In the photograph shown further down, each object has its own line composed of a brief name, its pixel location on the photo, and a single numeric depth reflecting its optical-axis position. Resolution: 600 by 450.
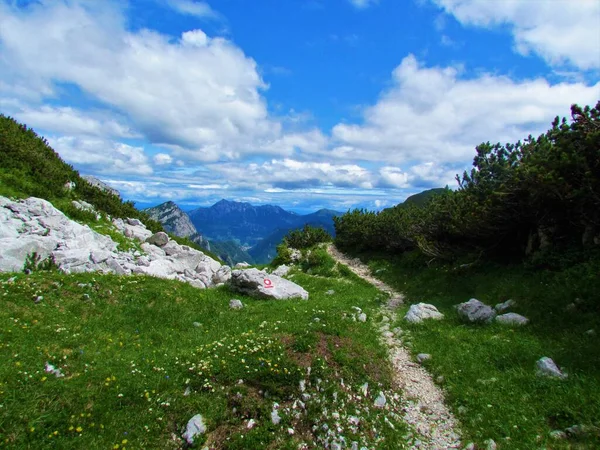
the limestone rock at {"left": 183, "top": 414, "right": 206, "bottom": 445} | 7.24
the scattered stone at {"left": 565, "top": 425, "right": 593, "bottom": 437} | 7.05
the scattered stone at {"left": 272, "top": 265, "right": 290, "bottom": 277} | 29.58
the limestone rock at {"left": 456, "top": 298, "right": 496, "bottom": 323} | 13.84
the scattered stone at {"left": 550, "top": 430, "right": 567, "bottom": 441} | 7.14
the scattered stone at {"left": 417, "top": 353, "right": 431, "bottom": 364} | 11.29
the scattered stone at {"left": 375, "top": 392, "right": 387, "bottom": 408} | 8.79
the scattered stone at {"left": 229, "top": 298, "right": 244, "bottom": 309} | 16.47
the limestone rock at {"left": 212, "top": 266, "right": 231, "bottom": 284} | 22.28
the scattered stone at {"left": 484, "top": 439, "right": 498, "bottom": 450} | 7.17
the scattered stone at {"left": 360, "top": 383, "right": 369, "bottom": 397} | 9.06
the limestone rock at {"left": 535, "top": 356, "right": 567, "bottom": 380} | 9.09
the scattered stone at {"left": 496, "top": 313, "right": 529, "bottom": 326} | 12.95
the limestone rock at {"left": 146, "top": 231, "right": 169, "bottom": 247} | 28.48
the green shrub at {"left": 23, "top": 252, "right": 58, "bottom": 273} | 17.22
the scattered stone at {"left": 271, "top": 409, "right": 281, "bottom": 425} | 7.79
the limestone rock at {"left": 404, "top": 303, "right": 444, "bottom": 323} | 14.95
